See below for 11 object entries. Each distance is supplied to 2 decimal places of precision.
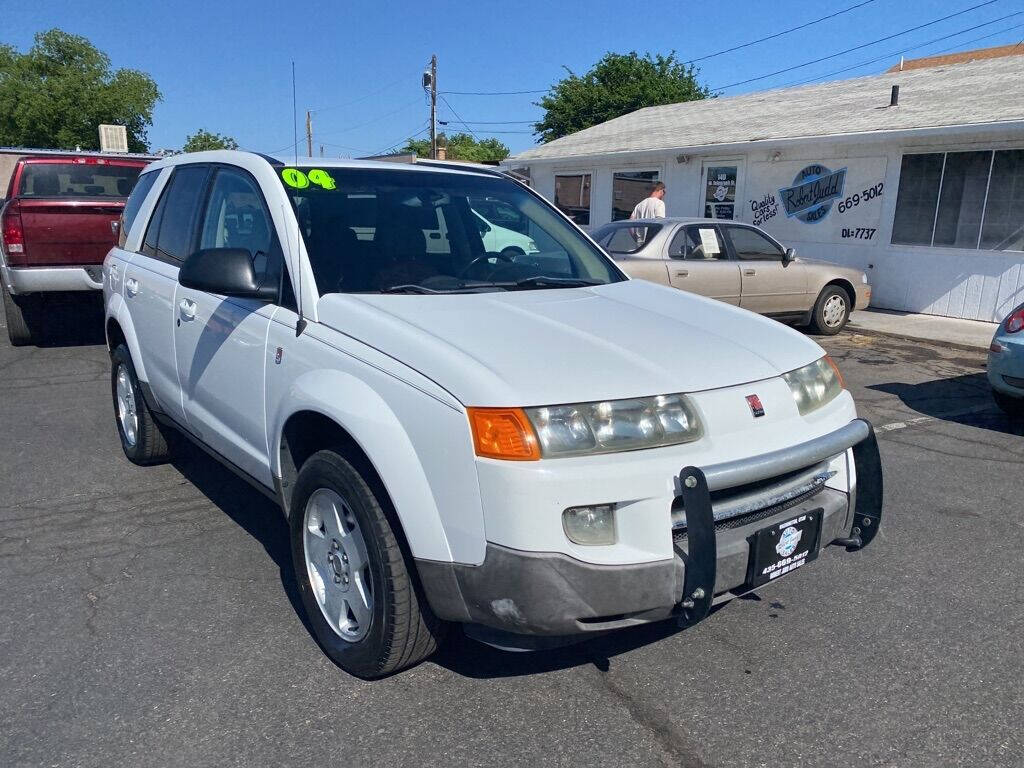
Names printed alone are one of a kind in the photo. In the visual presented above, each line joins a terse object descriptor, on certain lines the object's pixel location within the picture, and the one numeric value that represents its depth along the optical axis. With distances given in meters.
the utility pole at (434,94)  39.78
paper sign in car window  10.05
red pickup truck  8.04
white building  11.66
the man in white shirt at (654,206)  12.42
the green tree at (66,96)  49.31
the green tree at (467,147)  59.00
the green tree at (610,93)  40.62
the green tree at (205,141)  59.75
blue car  6.23
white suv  2.39
